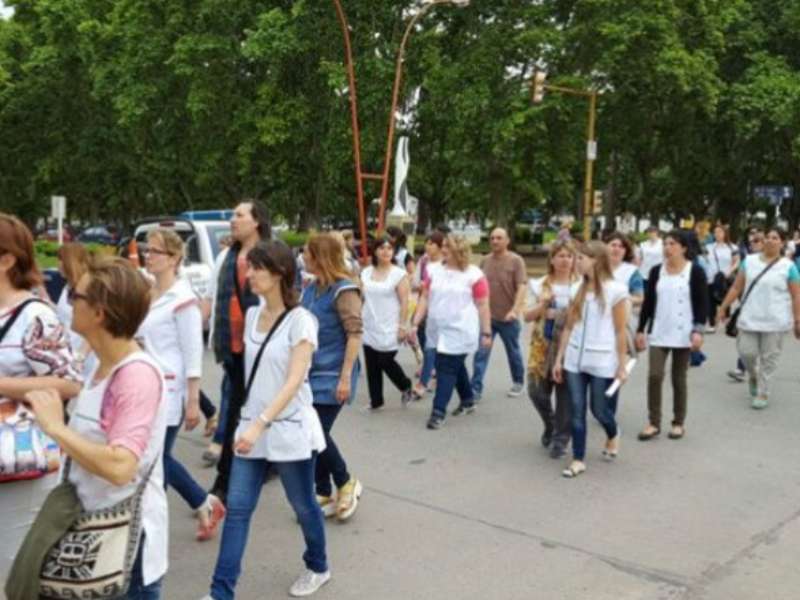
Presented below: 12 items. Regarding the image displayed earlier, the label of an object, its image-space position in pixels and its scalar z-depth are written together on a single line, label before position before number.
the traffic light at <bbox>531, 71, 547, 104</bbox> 22.97
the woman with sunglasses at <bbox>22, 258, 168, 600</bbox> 2.36
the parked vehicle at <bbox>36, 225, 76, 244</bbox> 50.86
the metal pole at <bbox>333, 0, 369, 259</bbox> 21.33
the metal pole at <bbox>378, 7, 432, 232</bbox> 22.72
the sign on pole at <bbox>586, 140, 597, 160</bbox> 27.10
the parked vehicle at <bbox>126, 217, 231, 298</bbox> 11.92
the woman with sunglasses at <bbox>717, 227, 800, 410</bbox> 8.38
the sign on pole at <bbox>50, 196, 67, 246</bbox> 25.53
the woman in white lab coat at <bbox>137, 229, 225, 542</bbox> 4.48
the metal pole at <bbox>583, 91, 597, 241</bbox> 27.35
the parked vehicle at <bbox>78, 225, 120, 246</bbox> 45.54
